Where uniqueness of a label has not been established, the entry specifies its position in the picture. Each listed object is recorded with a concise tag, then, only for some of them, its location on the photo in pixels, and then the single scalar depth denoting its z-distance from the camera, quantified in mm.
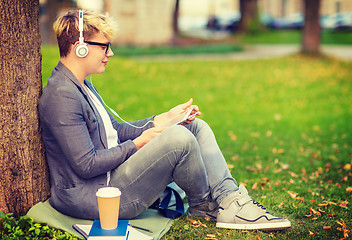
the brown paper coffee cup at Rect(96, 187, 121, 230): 5372
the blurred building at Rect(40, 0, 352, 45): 40722
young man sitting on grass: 5640
